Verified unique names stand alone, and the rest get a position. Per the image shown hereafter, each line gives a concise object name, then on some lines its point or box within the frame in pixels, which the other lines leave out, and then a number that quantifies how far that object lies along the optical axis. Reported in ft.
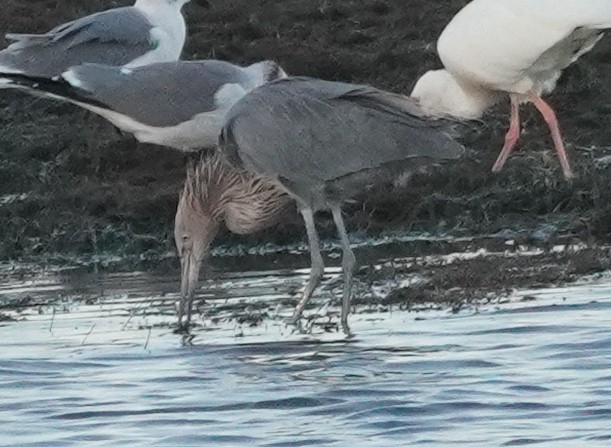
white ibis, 62.28
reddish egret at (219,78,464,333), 59.18
